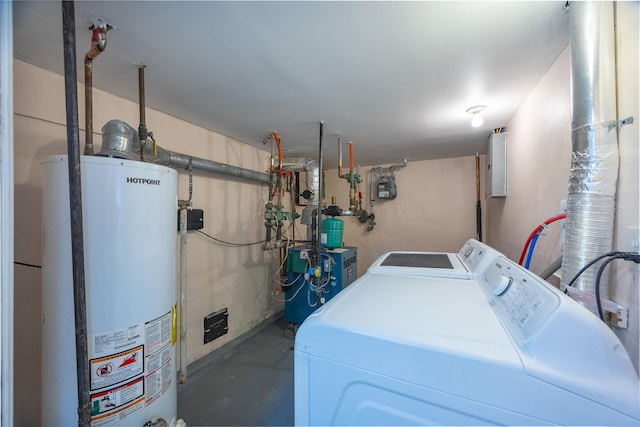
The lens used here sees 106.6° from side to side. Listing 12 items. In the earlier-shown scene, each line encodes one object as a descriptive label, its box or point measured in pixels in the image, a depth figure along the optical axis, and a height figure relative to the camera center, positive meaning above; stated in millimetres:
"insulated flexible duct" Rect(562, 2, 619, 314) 761 +202
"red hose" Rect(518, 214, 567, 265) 1088 -124
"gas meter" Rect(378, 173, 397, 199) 3533 +330
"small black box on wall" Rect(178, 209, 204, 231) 1816 -55
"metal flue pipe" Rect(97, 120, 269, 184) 1045 +365
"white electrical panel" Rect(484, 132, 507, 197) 2072 +382
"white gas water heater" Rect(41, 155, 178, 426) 855 -309
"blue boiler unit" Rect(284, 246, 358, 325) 2432 -721
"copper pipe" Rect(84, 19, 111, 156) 953 +651
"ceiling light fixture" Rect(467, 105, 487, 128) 1743 +729
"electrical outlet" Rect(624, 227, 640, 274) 685 -108
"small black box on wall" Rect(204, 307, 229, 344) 2094 -1028
